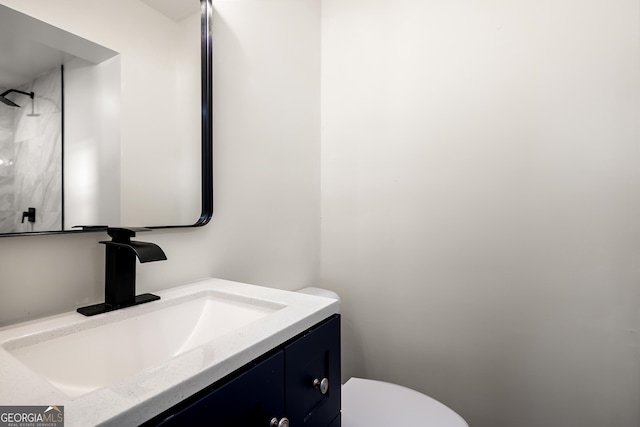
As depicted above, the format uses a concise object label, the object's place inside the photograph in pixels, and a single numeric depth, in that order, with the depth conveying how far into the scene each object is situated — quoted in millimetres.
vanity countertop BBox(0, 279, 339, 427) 364
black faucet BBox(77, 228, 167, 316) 691
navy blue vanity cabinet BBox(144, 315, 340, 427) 443
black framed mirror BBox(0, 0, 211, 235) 633
